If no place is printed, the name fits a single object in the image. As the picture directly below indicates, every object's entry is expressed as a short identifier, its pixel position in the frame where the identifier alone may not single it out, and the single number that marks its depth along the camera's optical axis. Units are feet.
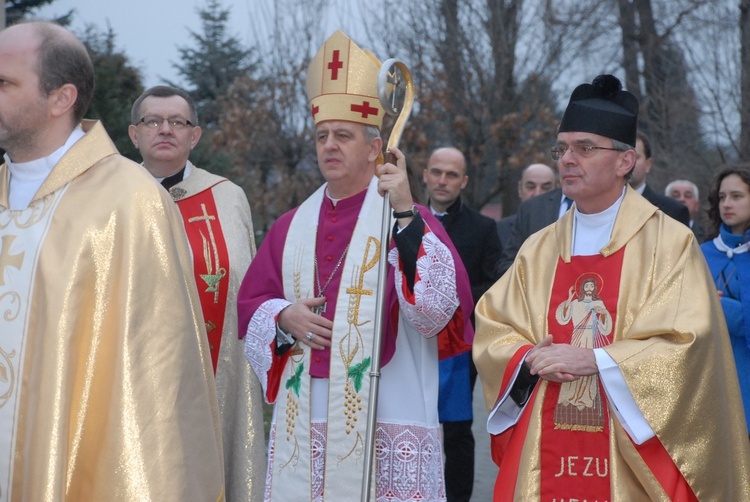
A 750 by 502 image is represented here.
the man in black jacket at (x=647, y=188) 21.22
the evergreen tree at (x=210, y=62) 87.81
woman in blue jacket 18.43
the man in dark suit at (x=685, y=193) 32.45
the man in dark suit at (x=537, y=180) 27.63
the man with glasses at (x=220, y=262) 18.07
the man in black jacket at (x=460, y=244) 22.34
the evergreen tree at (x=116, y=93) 36.52
